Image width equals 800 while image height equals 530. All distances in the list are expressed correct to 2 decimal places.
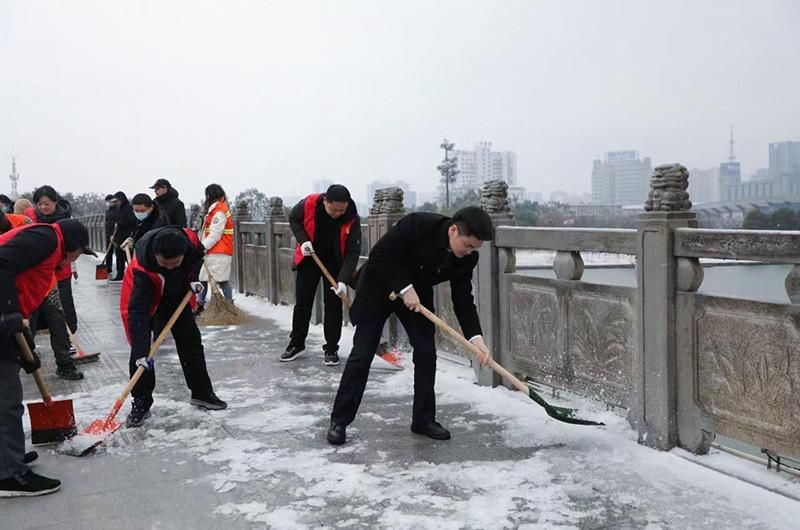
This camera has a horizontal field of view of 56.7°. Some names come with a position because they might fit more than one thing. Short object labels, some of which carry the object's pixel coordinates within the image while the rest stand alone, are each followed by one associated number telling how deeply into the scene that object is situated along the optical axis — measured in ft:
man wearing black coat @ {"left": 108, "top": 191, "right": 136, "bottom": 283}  46.57
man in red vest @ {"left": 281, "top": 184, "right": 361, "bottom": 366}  23.30
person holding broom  31.76
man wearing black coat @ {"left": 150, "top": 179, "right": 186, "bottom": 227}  31.76
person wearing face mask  27.99
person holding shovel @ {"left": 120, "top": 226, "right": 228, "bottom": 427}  16.33
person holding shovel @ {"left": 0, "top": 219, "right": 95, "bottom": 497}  12.91
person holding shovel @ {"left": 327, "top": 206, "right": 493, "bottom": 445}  14.71
